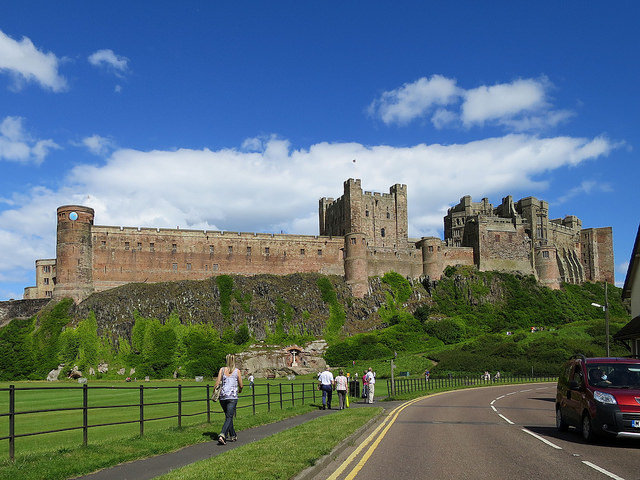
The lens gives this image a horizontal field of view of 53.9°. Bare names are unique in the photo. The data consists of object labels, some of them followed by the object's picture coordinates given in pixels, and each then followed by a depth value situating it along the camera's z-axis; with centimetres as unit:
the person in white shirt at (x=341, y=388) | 2529
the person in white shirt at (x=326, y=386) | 2528
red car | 1316
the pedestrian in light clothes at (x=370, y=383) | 2865
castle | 7650
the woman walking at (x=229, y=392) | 1442
